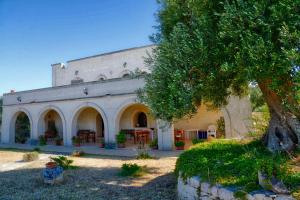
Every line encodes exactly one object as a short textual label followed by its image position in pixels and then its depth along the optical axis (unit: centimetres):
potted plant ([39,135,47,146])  2184
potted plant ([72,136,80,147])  1998
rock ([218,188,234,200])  535
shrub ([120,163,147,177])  1076
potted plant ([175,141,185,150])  1622
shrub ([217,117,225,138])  1766
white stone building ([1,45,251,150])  1642
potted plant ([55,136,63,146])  2155
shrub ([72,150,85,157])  1623
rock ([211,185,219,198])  576
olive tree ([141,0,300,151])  568
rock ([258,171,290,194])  473
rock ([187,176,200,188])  646
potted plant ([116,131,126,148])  1762
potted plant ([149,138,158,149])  1686
